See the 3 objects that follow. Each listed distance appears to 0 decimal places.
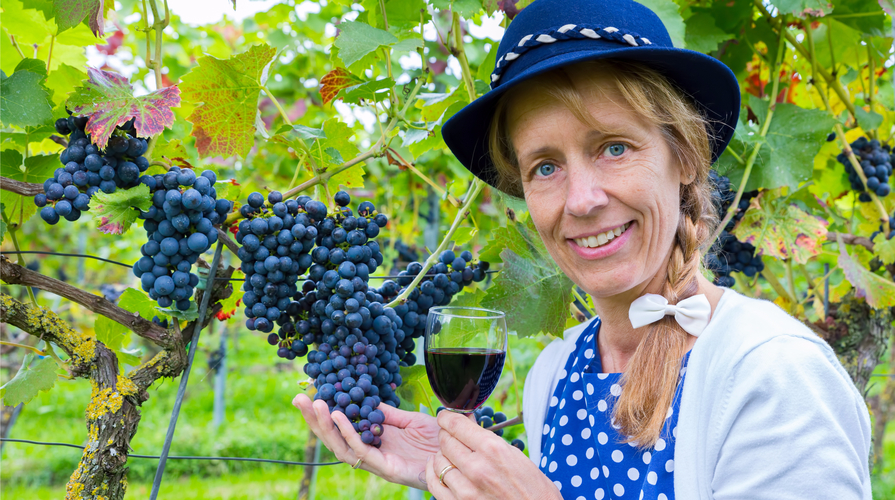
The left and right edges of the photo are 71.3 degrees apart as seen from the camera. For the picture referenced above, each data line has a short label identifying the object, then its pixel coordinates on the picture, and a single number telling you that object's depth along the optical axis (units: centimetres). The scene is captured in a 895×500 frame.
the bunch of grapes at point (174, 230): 125
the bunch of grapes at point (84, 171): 123
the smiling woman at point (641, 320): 108
